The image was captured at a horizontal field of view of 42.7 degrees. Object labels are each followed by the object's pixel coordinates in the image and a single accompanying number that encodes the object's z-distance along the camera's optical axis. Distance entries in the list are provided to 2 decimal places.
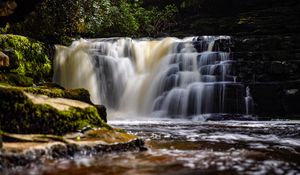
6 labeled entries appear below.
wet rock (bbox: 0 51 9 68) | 7.03
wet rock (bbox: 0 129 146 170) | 3.82
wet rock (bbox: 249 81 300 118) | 12.99
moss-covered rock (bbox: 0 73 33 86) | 6.88
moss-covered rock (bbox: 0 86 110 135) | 4.77
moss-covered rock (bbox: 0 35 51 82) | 13.47
